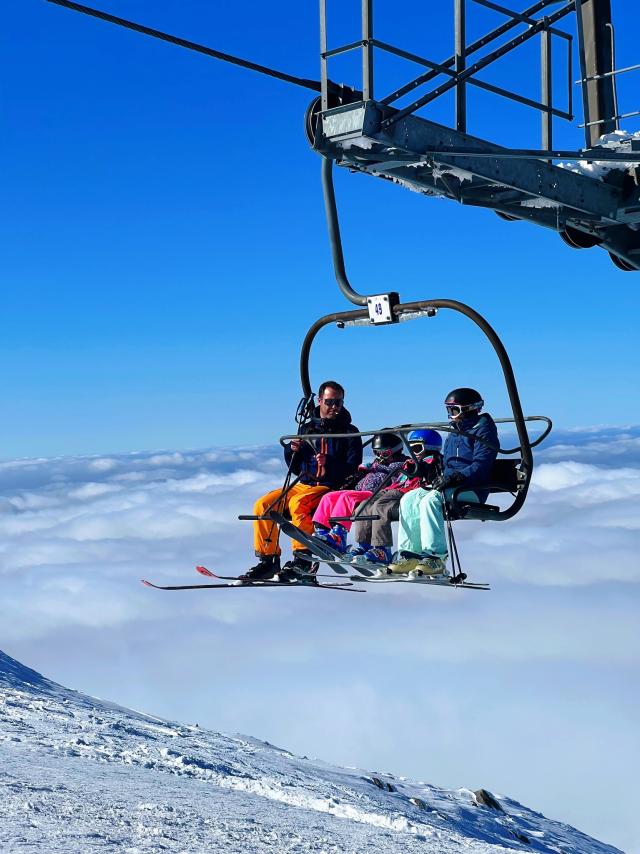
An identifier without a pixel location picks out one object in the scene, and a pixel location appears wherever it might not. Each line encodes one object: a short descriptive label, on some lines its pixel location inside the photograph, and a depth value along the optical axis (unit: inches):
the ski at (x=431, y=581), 406.9
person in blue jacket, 418.3
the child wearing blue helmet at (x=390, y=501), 430.9
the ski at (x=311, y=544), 436.8
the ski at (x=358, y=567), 428.5
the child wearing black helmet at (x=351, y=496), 450.3
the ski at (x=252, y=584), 441.6
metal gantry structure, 350.3
